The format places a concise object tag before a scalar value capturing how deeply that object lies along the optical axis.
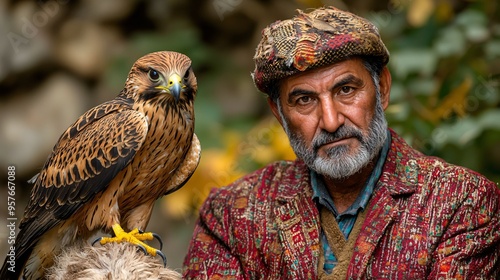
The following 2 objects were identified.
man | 6.00
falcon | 5.86
